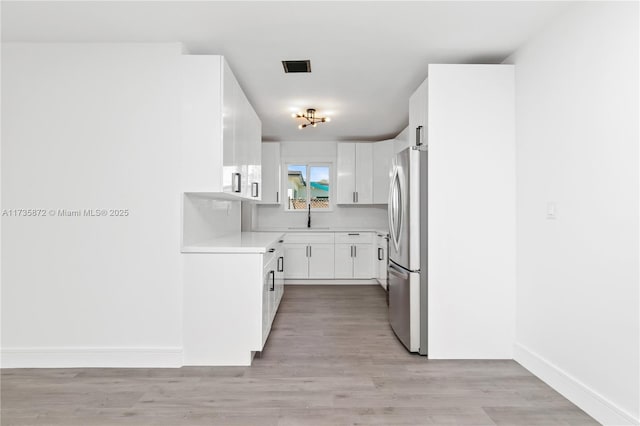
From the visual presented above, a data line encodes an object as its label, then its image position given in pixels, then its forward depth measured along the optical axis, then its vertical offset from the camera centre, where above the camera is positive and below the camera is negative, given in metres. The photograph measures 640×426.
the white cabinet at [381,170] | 6.03 +0.73
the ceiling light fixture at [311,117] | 4.59 +1.25
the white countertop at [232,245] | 2.72 -0.25
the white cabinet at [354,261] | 5.79 -0.74
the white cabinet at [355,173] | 6.12 +0.68
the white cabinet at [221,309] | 2.71 -0.71
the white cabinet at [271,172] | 6.11 +0.69
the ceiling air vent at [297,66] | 3.13 +1.29
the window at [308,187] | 6.51 +0.48
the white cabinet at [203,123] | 2.72 +0.67
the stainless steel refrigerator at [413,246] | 2.95 -0.26
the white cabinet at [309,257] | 5.80 -0.68
